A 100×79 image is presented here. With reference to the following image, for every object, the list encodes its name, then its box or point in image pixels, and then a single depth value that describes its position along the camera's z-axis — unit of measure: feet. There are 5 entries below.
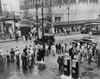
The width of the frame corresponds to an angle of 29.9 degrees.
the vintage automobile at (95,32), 122.72
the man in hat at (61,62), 45.02
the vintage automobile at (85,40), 74.00
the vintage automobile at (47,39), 81.41
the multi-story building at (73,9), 205.77
